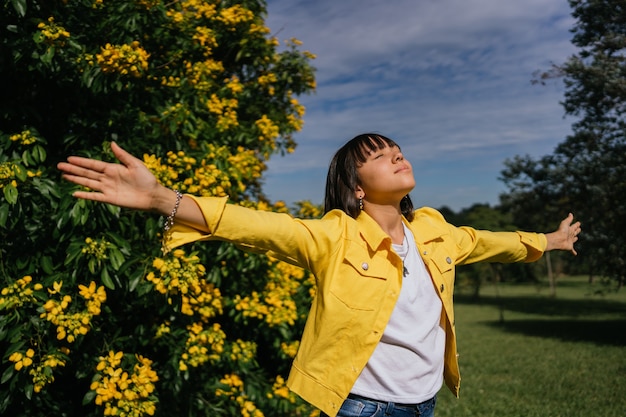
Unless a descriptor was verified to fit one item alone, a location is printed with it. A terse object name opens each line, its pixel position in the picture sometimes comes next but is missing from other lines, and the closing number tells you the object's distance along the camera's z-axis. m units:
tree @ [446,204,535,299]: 24.71
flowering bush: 3.14
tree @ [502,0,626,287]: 10.51
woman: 1.83
